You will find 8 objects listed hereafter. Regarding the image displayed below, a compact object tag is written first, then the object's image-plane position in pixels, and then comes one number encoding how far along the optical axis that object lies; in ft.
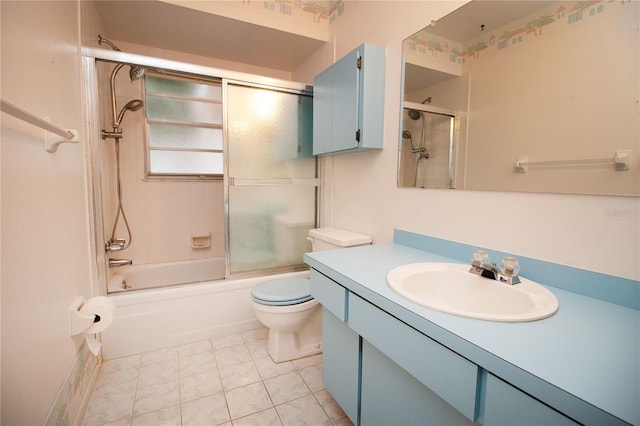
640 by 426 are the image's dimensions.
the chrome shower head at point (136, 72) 6.14
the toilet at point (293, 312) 5.59
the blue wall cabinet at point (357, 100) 5.47
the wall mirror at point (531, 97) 2.77
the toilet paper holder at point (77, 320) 4.16
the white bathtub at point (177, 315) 5.98
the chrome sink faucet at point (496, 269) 3.20
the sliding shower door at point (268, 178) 6.92
